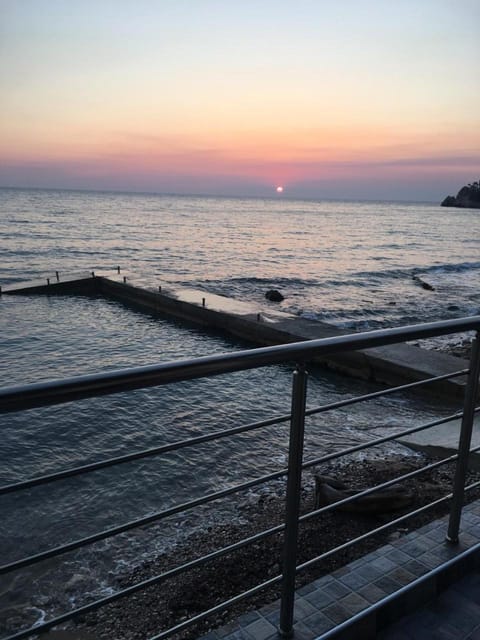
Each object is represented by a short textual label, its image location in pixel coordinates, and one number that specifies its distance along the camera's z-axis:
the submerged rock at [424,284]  28.67
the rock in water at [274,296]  25.05
